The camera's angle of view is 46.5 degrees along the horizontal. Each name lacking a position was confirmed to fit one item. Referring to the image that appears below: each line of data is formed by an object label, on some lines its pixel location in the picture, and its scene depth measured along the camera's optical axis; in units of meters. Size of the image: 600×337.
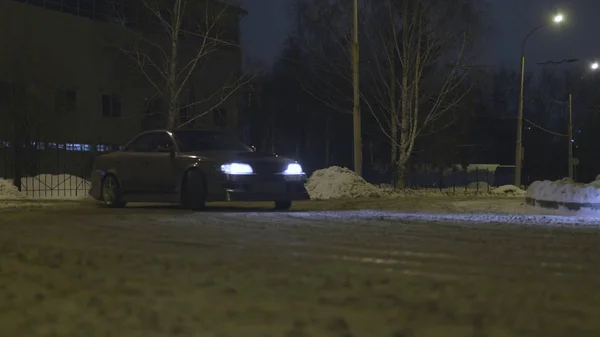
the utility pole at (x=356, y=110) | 23.89
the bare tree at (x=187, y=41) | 26.52
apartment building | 33.50
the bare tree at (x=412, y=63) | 31.73
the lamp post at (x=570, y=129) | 39.74
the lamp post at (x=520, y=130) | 32.16
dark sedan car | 12.89
